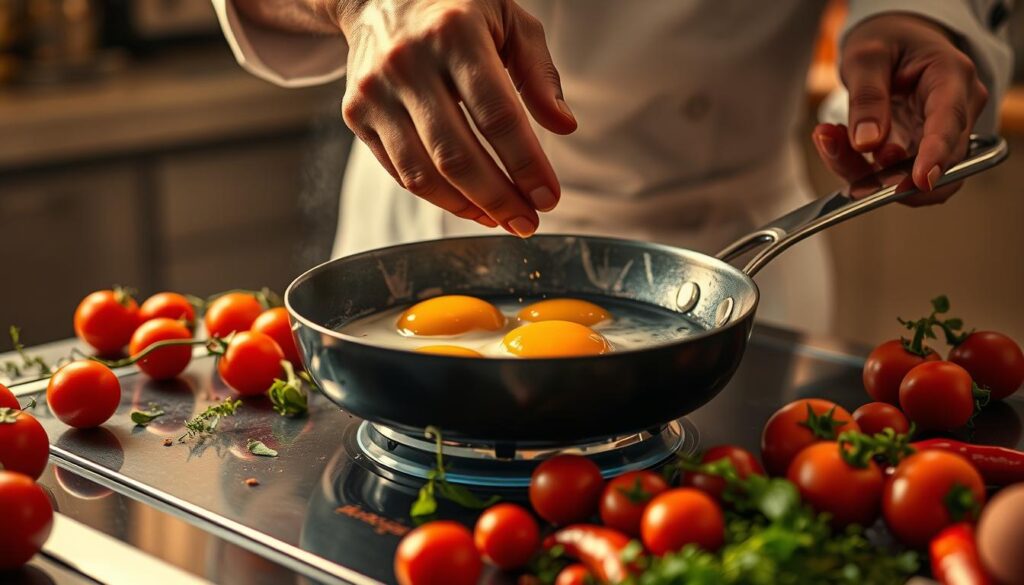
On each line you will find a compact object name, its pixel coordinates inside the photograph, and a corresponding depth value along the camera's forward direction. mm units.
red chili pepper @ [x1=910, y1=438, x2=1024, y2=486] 809
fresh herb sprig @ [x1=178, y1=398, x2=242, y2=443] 905
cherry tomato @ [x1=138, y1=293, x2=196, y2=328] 1134
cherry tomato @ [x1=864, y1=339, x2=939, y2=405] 956
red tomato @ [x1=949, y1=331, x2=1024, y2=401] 977
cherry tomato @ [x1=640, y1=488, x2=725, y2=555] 663
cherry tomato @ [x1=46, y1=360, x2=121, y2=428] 900
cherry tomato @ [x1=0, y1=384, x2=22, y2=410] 874
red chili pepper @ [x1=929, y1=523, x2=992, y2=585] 631
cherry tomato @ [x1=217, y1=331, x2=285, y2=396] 975
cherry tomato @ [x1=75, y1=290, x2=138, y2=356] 1096
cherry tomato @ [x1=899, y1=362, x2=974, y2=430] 894
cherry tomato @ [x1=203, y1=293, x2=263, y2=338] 1105
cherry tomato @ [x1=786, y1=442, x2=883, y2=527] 718
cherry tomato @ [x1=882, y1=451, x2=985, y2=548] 692
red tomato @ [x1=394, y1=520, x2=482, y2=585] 650
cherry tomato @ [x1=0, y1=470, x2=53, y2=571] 684
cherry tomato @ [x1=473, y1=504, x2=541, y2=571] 684
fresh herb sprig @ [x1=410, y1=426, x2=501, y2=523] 744
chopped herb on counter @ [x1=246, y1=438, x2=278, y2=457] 868
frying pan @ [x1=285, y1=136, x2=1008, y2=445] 727
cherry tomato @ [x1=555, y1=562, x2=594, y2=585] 631
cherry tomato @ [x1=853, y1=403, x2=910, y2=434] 856
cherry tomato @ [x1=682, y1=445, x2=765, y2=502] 728
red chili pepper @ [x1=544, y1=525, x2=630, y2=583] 643
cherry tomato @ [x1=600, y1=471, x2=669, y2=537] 704
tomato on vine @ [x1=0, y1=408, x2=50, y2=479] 787
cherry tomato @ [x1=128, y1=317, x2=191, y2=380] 1023
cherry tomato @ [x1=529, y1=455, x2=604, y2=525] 734
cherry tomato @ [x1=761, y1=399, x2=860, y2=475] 790
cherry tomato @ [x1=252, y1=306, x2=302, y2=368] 1044
